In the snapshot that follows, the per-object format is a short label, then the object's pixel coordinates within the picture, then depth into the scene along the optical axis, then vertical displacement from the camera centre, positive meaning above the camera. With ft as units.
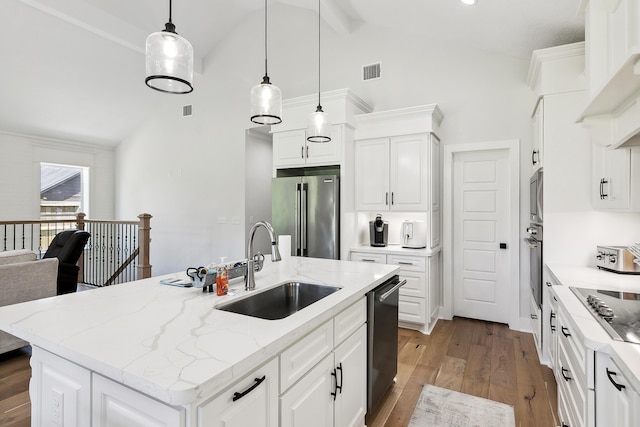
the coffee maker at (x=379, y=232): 13.66 -0.72
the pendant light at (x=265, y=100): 7.16 +2.40
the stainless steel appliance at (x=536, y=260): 9.73 -1.40
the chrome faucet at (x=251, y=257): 5.97 -0.78
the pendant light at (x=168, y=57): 5.02 +2.36
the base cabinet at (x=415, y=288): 12.30 -2.71
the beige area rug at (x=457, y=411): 7.20 -4.40
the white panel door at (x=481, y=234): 13.12 -0.81
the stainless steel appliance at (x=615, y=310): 4.39 -1.48
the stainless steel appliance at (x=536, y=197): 9.59 +0.51
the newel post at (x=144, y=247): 16.88 -1.66
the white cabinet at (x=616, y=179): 6.93 +0.78
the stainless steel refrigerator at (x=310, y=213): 13.05 +0.04
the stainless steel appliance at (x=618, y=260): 7.64 -1.06
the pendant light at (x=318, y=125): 8.75 +2.28
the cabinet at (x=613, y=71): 4.21 +1.91
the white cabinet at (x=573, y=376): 4.51 -2.52
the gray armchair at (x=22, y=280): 9.31 -1.91
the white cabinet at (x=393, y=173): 12.65 +1.59
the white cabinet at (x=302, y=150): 13.25 +2.61
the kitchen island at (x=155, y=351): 3.07 -1.42
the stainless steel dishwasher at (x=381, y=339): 6.95 -2.74
